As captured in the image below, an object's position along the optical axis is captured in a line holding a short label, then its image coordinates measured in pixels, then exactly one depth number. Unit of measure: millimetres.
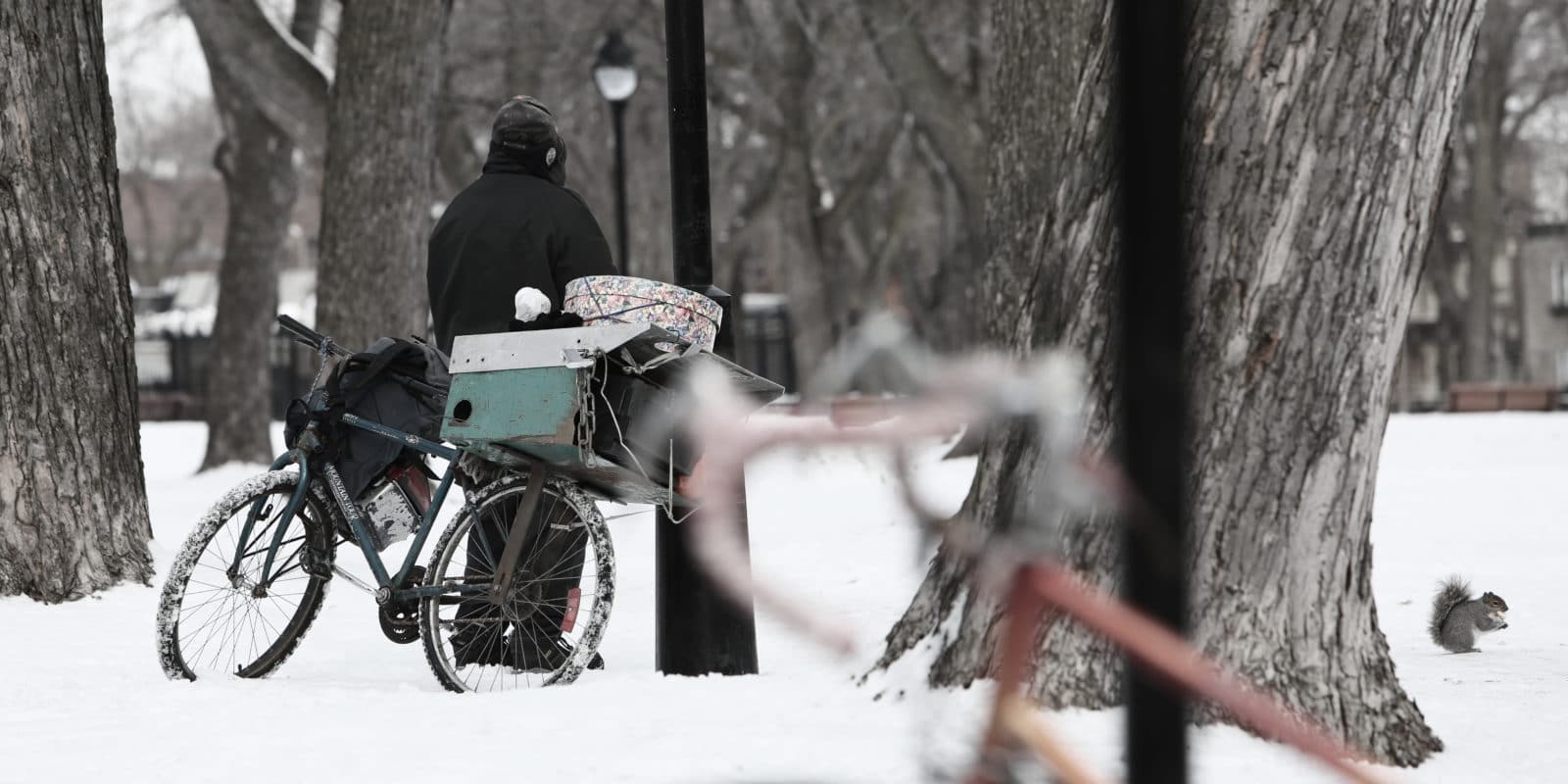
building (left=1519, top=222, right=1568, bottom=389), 134000
